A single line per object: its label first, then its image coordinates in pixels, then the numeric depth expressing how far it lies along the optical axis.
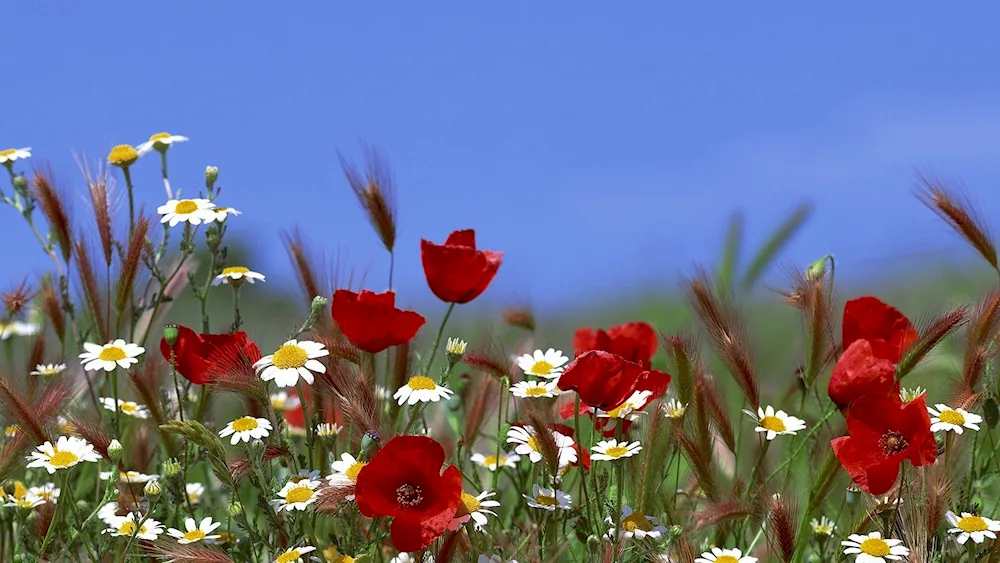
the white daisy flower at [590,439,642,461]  4.21
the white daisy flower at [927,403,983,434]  4.32
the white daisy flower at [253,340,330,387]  4.06
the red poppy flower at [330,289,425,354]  4.27
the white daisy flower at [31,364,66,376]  5.27
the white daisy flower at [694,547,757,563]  4.06
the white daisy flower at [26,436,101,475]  4.30
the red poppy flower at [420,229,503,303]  4.73
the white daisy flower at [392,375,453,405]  4.18
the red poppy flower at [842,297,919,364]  5.05
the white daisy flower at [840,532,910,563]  3.99
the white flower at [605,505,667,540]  4.14
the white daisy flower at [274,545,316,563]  3.87
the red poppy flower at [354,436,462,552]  3.65
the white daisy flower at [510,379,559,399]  4.62
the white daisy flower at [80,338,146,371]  4.68
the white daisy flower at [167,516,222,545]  4.27
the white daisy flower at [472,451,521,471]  5.07
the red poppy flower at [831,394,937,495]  4.07
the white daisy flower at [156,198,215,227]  5.07
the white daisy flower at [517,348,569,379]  4.82
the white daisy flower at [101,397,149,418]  5.59
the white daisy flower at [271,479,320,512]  3.98
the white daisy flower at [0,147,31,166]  6.31
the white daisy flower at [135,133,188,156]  5.89
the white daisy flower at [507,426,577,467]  4.35
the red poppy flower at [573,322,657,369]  5.36
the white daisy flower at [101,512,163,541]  4.37
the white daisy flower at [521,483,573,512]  4.29
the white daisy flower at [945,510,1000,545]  4.16
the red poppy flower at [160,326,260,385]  4.36
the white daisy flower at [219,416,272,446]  4.18
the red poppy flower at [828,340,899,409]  4.53
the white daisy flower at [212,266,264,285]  4.81
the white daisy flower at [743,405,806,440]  4.48
